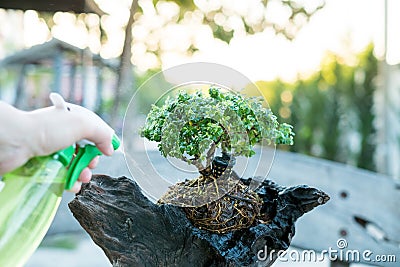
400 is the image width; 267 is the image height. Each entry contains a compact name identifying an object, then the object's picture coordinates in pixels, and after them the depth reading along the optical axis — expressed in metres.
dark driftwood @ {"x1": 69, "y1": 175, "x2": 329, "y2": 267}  0.61
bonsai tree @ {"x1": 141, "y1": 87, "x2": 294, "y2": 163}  0.62
